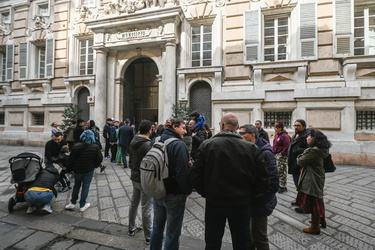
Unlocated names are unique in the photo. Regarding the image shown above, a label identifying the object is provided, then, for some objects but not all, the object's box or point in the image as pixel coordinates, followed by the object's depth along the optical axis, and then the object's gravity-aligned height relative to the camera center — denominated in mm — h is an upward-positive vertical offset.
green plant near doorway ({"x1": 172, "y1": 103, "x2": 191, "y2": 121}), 9516 +608
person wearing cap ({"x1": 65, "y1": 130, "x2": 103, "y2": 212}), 3725 -724
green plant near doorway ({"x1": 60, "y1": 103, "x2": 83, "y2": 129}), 11133 +565
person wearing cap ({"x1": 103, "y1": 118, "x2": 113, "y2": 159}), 8352 -389
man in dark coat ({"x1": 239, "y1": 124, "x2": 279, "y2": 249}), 2283 -874
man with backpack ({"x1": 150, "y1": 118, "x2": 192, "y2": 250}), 2219 -740
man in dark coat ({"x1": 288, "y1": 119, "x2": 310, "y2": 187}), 3963 -395
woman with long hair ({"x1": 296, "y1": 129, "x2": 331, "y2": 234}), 3039 -796
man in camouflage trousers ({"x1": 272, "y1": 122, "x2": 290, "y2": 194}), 4898 -610
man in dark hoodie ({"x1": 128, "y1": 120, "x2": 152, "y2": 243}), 2952 -770
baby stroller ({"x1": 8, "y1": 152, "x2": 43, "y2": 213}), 3818 -947
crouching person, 3701 -1280
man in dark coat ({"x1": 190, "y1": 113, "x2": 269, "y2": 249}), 1950 -542
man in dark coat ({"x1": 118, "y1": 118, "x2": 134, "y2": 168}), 7129 -397
